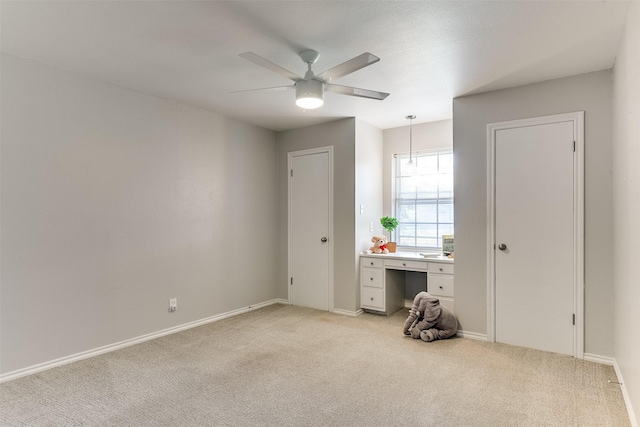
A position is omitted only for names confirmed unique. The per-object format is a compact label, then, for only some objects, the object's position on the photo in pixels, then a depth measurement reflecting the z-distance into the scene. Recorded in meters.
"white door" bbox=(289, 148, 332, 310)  4.67
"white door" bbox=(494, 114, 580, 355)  3.11
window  4.69
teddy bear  4.56
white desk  3.97
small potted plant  4.68
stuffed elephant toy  3.52
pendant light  4.51
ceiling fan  2.26
